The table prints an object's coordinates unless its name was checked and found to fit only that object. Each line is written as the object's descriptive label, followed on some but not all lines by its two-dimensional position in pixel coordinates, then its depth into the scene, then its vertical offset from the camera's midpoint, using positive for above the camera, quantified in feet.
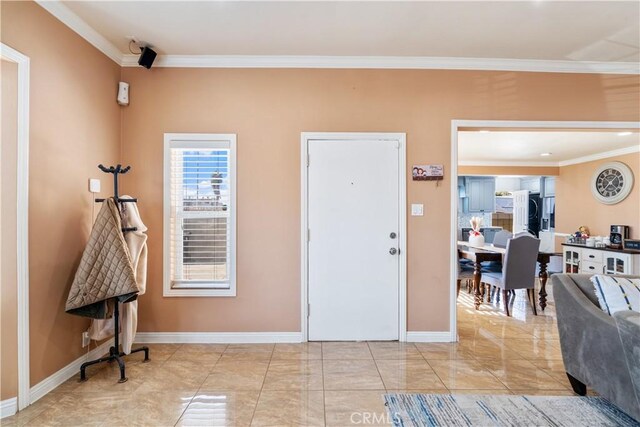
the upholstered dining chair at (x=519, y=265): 13.39 -2.02
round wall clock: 19.17 +2.05
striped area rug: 6.57 -4.08
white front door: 10.57 -0.81
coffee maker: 17.66 -1.01
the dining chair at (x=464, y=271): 15.80 -2.72
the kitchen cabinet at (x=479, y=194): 28.66 +1.83
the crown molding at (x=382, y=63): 10.46 +4.81
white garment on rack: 8.68 -2.50
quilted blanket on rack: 7.81 -1.39
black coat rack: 8.24 -3.38
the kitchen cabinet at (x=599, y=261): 16.28 -2.40
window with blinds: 10.52 -0.08
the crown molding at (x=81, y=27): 7.71 +4.76
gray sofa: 6.08 -2.61
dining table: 14.30 -2.05
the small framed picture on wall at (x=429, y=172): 10.60 +1.35
